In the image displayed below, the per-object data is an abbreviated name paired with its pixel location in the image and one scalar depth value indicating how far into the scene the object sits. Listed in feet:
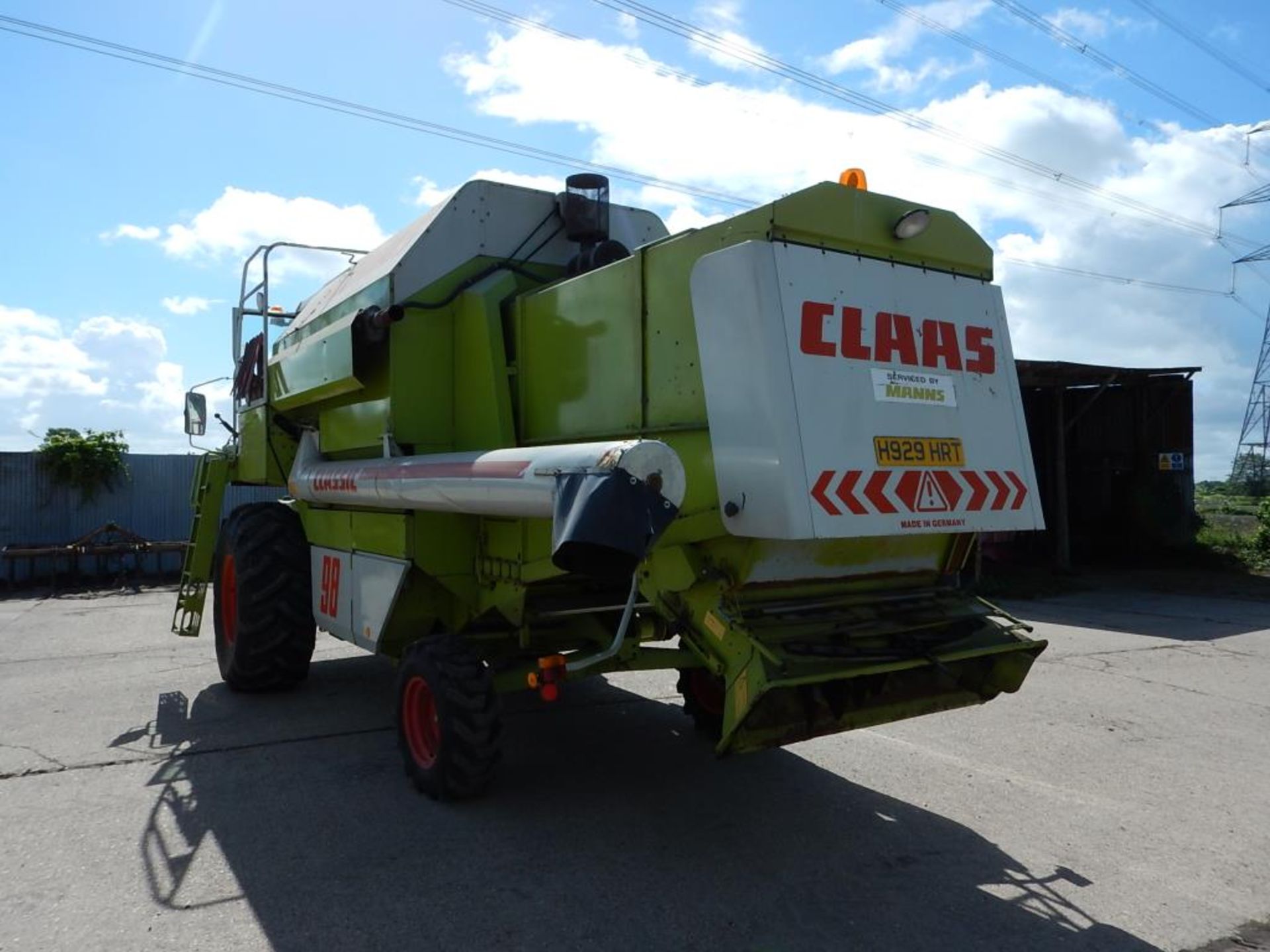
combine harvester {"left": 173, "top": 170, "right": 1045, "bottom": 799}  12.11
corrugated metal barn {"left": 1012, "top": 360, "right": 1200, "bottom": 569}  58.08
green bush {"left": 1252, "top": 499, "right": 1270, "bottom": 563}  55.16
